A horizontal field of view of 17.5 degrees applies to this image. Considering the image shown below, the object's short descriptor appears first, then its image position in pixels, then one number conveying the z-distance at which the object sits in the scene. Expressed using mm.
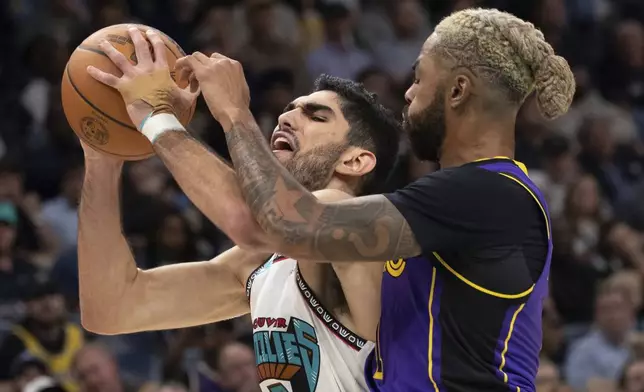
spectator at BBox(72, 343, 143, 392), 13408
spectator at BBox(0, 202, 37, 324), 14927
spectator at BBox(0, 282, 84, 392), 13919
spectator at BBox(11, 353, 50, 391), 13185
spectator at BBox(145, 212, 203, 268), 15661
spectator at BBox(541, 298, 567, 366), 15934
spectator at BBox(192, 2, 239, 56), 19360
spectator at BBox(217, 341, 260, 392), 13998
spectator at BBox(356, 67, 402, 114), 18741
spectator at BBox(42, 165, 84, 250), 16280
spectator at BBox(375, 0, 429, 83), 20814
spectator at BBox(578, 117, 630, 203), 19763
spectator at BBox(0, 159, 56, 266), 15790
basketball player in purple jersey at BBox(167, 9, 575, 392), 5840
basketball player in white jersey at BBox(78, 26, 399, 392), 6197
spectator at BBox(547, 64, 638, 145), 20425
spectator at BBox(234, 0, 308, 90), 19490
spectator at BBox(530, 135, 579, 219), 18511
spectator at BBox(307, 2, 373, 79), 19821
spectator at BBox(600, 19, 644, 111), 21534
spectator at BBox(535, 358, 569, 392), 14272
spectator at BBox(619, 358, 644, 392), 14711
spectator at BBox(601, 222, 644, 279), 17734
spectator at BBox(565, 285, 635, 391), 15978
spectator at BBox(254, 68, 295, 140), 17734
